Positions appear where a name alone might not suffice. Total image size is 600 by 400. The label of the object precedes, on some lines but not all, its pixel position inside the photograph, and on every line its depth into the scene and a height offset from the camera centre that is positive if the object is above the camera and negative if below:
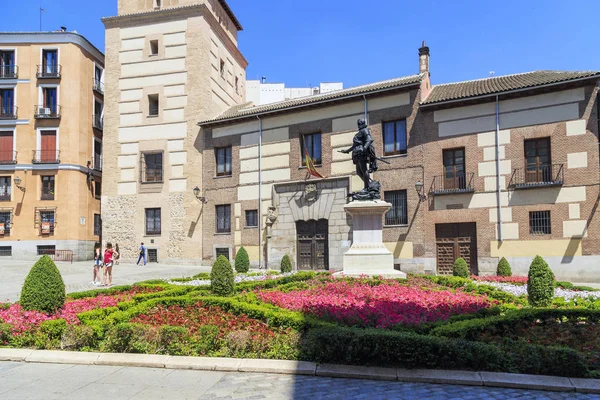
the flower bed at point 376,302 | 8.62 -1.99
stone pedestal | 15.03 -0.96
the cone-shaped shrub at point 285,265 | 22.98 -2.50
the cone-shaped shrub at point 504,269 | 19.64 -2.35
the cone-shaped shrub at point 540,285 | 10.40 -1.64
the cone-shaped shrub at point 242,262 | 23.08 -2.30
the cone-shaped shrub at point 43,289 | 9.08 -1.45
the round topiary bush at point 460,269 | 18.42 -2.20
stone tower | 29.98 +6.78
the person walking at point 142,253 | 29.76 -2.30
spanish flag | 26.19 +2.90
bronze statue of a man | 15.57 +2.09
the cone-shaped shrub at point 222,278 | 11.36 -1.54
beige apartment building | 33.62 +5.73
